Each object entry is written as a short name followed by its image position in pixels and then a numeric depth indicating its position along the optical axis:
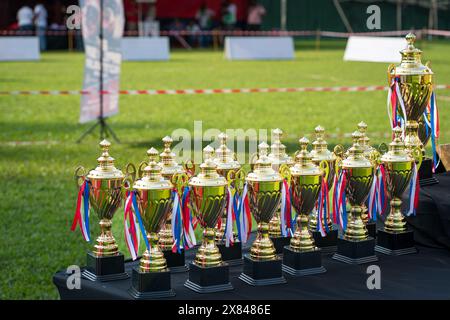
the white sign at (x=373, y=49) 21.05
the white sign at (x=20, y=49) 26.98
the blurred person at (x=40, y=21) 31.77
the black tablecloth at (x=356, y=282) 2.68
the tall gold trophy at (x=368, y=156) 3.17
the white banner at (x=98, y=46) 10.33
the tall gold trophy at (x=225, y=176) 3.01
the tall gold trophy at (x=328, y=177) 3.25
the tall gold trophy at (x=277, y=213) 3.16
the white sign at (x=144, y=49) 27.91
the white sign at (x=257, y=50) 28.20
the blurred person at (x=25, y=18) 30.89
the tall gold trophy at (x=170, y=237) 2.96
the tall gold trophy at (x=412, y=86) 3.43
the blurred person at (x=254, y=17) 35.41
